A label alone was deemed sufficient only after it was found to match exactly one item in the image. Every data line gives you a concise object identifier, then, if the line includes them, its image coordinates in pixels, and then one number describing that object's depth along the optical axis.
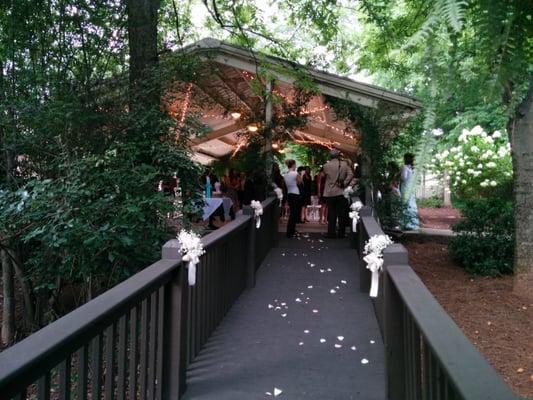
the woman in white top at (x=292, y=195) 10.80
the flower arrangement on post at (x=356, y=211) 7.14
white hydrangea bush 10.51
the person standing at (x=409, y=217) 9.33
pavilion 6.75
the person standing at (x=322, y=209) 13.70
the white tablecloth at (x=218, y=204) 11.77
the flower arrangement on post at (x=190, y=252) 3.48
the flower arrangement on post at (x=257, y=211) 6.93
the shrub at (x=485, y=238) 7.91
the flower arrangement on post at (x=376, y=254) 3.87
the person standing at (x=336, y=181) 9.73
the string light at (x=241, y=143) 11.32
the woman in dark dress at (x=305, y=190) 12.87
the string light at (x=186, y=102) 6.28
